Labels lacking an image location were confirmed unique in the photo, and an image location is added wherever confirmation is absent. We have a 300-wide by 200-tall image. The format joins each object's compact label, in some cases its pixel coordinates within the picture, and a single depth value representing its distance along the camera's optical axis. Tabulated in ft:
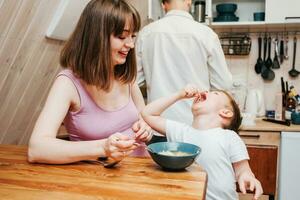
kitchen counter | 8.71
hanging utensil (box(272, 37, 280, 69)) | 10.58
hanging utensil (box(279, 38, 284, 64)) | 10.52
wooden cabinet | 8.60
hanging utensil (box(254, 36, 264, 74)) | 10.69
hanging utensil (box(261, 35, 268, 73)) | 10.64
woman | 4.43
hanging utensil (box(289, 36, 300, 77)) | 10.50
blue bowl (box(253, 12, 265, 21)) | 9.91
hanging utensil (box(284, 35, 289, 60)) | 10.52
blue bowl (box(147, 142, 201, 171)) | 3.66
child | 4.48
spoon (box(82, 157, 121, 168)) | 3.90
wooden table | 3.11
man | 7.88
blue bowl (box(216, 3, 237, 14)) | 10.19
